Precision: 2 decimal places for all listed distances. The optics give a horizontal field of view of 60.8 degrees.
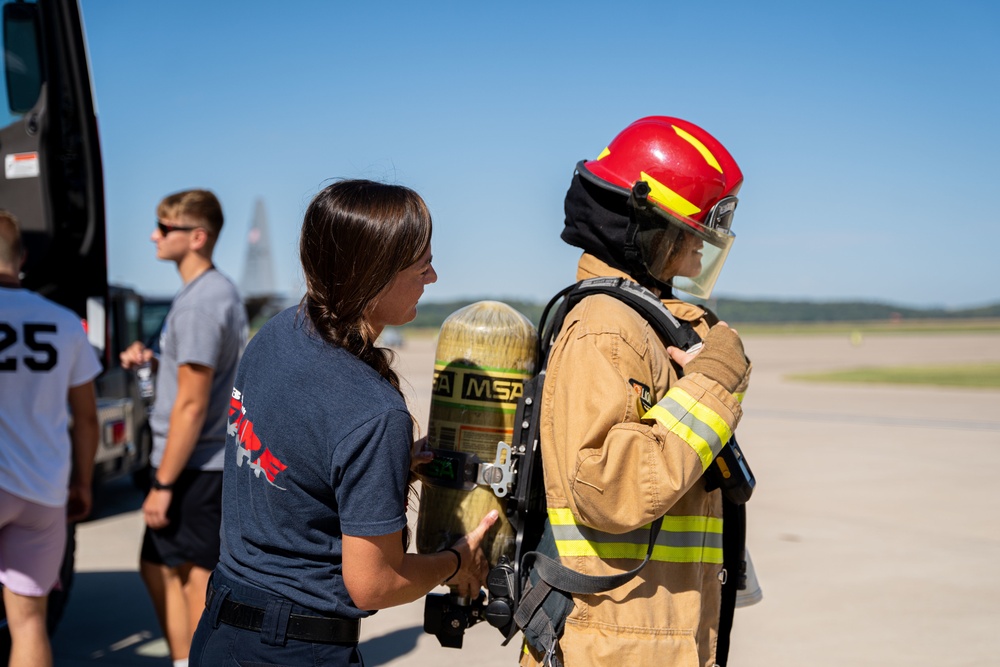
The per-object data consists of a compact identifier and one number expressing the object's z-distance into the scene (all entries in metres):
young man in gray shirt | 3.27
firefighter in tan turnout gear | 1.72
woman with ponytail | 1.55
